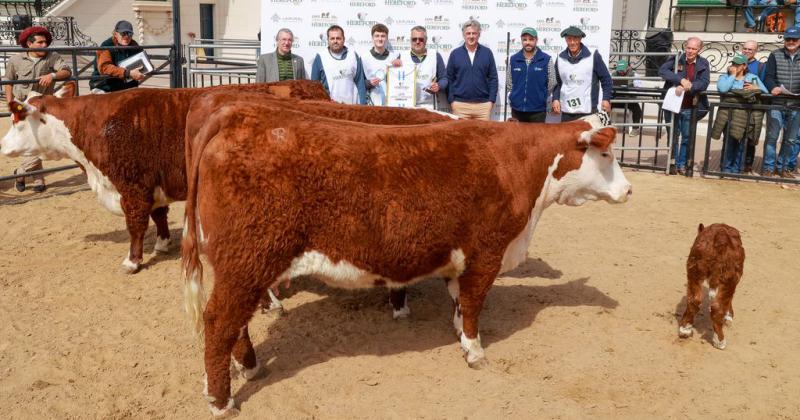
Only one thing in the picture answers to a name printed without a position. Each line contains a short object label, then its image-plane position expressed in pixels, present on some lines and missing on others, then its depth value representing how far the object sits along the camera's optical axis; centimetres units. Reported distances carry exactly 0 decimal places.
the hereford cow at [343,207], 411
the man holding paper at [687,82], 1044
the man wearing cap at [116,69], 885
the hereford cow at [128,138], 657
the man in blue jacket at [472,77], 941
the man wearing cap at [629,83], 1380
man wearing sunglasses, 952
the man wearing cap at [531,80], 930
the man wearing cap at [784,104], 1010
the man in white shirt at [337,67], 909
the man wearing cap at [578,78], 939
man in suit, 893
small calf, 505
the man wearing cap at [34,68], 916
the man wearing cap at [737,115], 1023
